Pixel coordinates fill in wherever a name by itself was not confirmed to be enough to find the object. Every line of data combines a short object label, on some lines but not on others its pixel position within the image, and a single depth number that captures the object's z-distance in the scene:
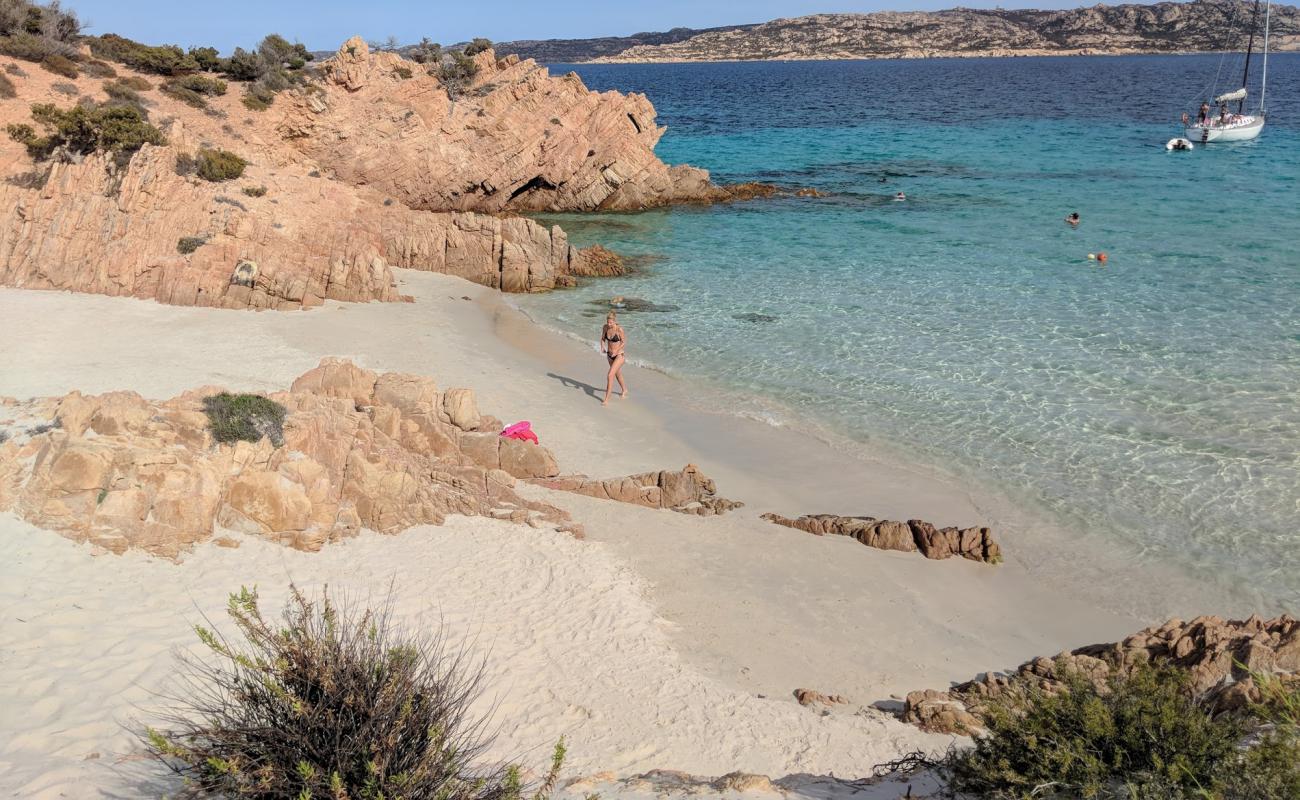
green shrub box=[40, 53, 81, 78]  29.06
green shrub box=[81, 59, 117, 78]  30.00
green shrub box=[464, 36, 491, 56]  40.81
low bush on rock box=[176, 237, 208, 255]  19.72
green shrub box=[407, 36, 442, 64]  39.84
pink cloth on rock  12.65
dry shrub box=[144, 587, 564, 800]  4.77
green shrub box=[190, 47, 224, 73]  33.94
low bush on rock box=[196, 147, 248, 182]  23.75
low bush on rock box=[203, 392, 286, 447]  10.16
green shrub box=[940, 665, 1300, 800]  4.85
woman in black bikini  15.75
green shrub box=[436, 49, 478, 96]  37.22
